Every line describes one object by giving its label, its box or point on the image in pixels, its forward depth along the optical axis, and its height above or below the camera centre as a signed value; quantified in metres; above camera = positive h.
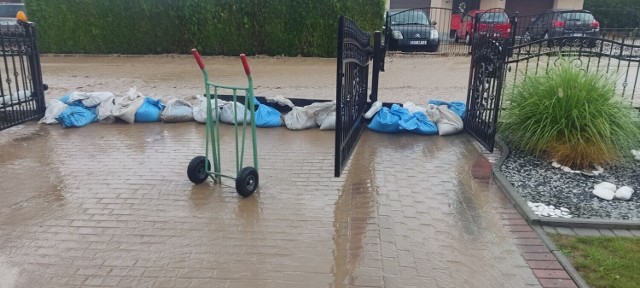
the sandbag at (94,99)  7.94 -1.31
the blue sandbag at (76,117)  7.49 -1.53
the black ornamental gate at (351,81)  4.68 -0.67
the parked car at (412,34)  17.47 -0.37
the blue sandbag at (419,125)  7.00 -1.42
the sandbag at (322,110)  7.44 -1.32
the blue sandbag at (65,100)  8.03 -1.35
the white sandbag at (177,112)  7.77 -1.46
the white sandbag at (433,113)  7.18 -1.28
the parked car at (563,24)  17.38 +0.09
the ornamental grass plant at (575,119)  5.32 -1.01
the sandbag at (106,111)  7.76 -1.46
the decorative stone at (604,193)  4.56 -1.51
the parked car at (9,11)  20.34 +0.13
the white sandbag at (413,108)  7.35 -1.25
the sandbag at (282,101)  8.02 -1.29
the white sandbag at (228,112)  7.58 -1.42
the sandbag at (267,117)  7.56 -1.47
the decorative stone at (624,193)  4.55 -1.50
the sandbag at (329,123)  7.26 -1.47
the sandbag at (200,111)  7.69 -1.43
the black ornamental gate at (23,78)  7.26 -0.97
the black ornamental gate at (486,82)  5.72 -0.71
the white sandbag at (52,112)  7.65 -1.48
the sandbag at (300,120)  7.39 -1.47
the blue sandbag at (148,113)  7.83 -1.49
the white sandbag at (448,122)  6.93 -1.37
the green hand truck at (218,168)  4.61 -1.44
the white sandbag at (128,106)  7.73 -1.39
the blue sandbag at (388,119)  7.06 -1.36
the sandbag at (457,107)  7.40 -1.23
